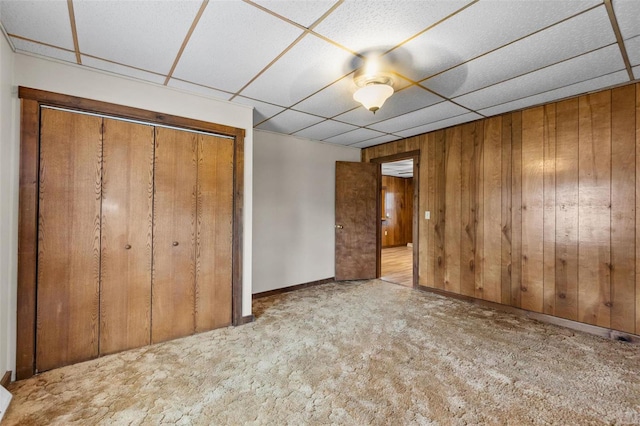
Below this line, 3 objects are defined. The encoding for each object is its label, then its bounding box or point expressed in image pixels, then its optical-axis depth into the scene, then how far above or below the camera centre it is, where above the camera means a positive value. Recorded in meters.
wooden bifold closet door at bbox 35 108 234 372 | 2.21 -0.20
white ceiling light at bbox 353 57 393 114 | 2.28 +1.16
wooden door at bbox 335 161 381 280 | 4.95 -0.12
